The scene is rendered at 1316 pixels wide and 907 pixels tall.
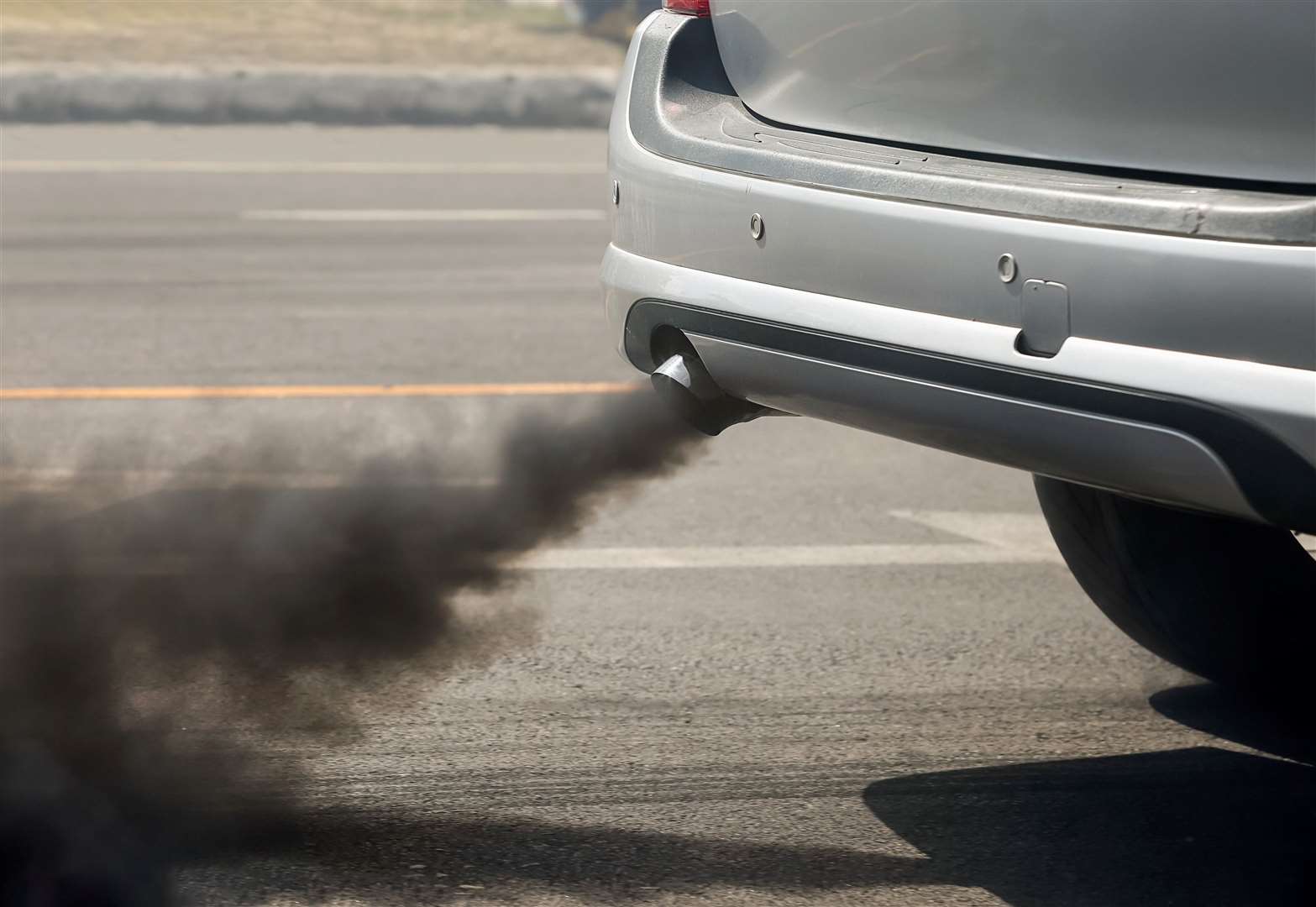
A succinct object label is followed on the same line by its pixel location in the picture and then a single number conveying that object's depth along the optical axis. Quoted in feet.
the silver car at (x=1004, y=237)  14.44
